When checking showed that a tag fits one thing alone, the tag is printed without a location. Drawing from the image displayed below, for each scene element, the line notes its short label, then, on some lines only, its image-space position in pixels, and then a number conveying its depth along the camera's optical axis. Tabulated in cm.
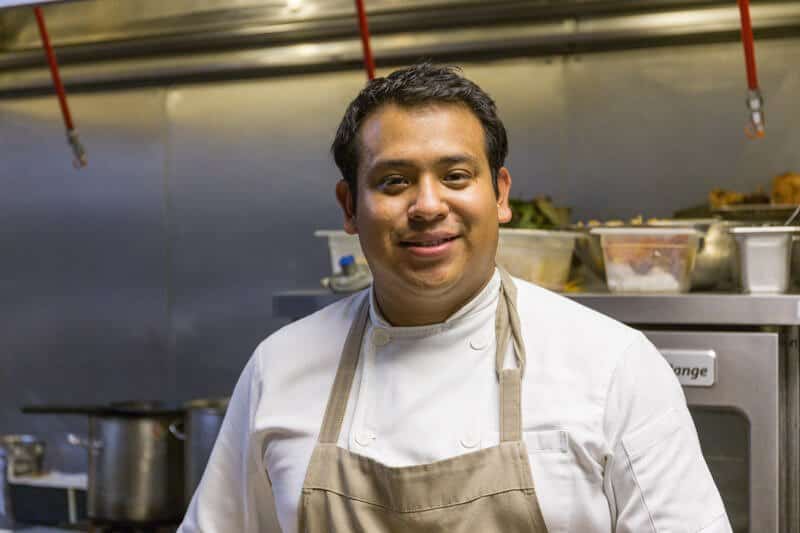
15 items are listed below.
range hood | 282
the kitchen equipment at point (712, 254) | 225
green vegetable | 246
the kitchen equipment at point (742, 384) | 204
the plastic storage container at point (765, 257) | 208
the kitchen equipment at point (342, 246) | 252
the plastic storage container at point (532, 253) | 230
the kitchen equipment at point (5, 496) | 335
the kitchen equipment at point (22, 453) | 338
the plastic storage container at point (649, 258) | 218
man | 149
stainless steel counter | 203
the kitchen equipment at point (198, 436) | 270
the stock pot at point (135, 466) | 284
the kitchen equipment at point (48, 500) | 340
